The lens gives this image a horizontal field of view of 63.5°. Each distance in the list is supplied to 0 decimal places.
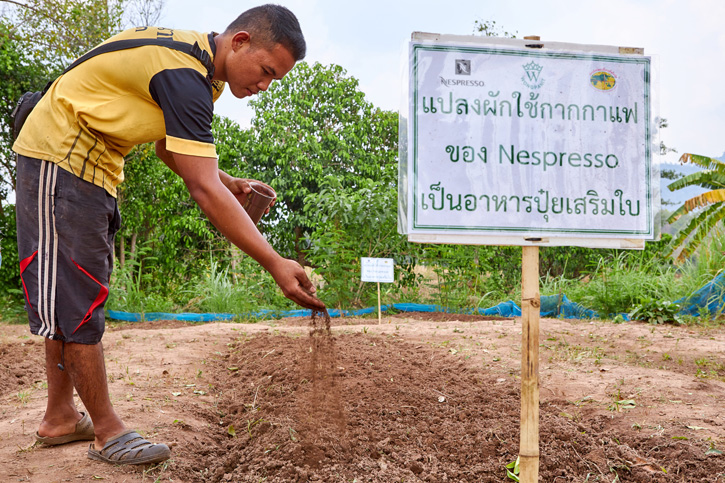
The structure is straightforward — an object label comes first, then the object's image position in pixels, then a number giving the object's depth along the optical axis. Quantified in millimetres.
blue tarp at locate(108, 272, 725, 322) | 6891
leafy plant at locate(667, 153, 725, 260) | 10438
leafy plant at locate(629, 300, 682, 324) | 6023
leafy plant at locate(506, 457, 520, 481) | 2021
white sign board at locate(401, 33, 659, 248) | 1891
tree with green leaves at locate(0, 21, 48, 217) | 7867
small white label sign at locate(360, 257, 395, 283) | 5672
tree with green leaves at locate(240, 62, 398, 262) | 12734
